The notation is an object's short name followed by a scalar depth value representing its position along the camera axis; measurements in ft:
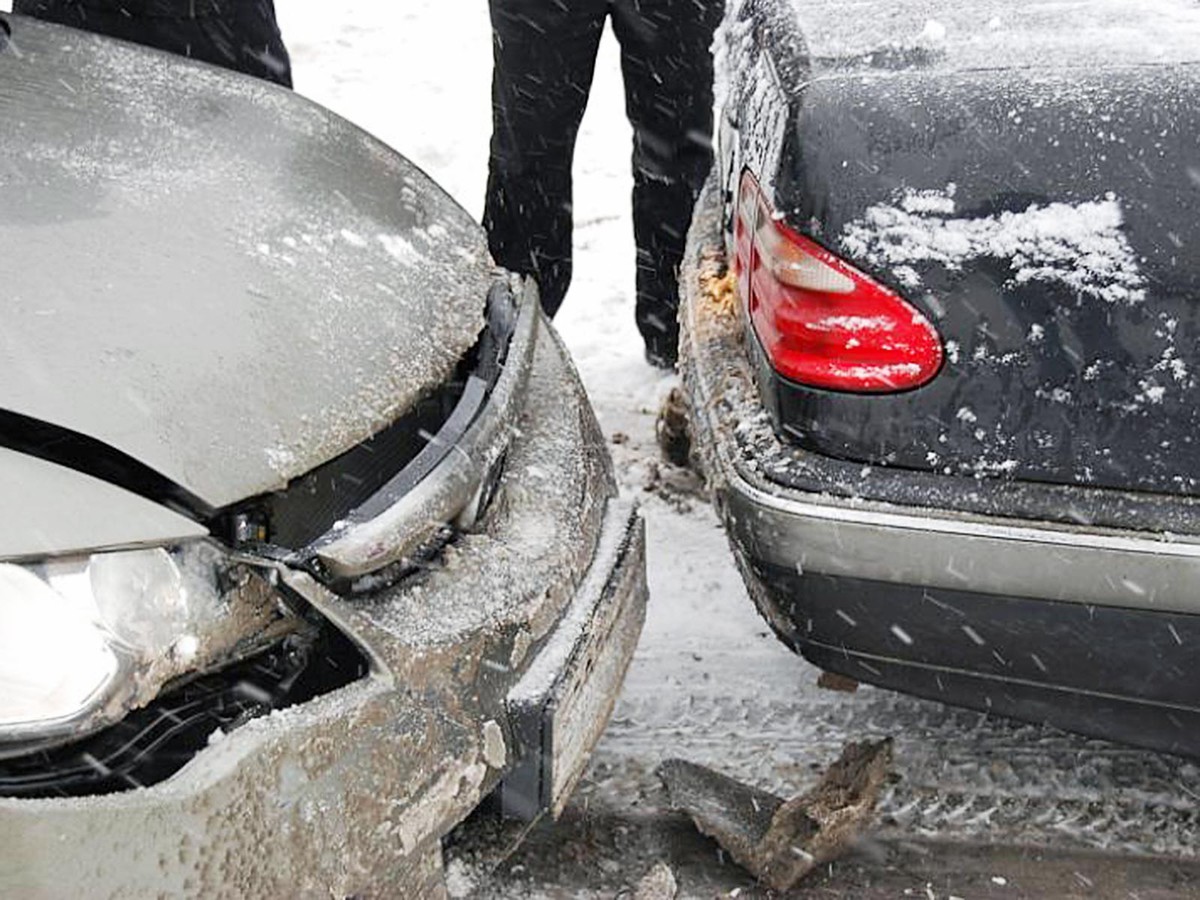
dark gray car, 5.90
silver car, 4.77
